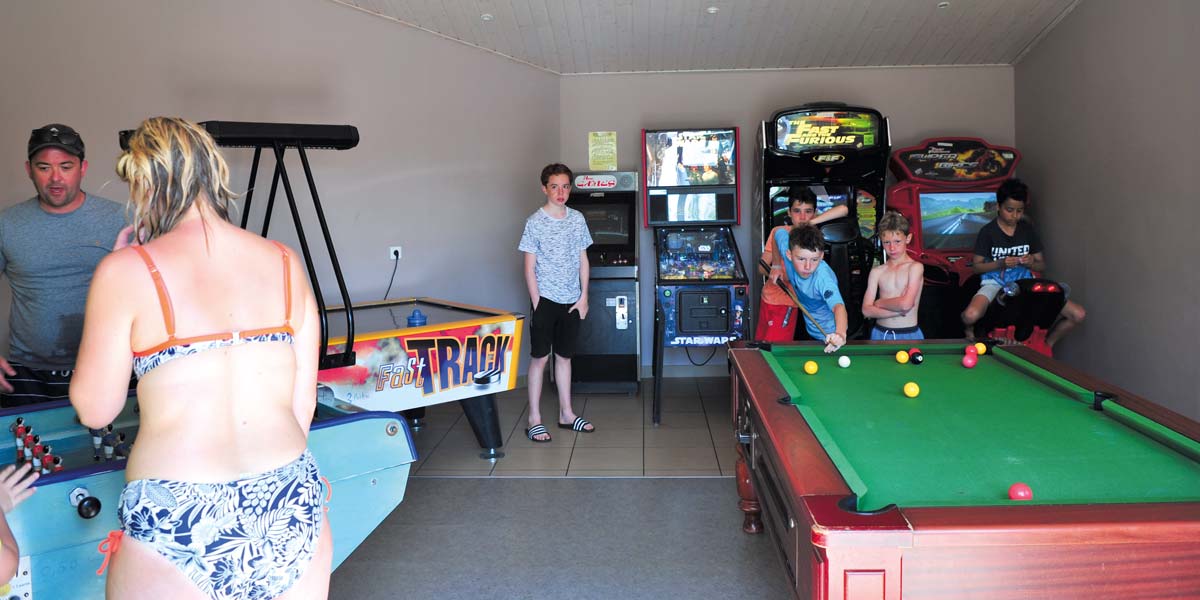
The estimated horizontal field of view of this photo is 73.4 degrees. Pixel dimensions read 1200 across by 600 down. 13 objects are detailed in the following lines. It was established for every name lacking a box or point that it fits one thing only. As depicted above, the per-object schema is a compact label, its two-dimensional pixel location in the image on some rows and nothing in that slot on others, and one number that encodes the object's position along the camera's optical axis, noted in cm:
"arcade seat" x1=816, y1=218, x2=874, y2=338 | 474
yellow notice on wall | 566
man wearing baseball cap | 266
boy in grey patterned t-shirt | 405
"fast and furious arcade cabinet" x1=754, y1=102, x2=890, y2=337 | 473
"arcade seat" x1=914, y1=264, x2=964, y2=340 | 484
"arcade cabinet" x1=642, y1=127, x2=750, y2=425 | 495
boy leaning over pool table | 344
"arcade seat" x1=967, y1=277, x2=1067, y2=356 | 420
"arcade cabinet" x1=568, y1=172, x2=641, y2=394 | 500
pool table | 129
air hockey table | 318
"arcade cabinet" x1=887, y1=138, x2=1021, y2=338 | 484
